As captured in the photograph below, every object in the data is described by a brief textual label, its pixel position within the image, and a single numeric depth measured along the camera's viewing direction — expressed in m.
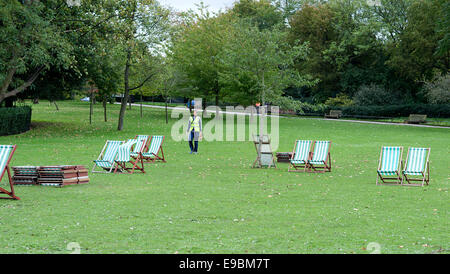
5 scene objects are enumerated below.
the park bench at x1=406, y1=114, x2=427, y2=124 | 45.53
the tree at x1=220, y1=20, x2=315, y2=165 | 31.36
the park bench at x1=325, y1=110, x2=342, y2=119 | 53.97
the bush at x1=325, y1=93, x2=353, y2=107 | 58.31
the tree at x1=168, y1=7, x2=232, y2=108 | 46.59
